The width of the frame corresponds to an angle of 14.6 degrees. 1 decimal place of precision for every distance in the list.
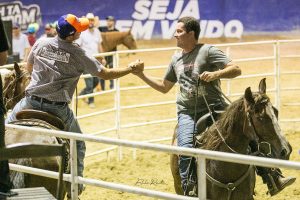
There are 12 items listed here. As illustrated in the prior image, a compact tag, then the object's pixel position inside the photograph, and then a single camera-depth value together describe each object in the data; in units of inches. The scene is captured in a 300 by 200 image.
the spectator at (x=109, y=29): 1021.7
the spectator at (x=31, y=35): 1114.1
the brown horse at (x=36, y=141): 389.5
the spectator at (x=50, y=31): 974.1
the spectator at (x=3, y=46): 271.8
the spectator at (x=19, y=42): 1054.1
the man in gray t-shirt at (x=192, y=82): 414.9
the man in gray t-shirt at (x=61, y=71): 413.0
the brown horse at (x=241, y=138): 385.6
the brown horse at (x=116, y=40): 1130.6
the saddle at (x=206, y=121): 419.5
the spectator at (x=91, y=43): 891.9
